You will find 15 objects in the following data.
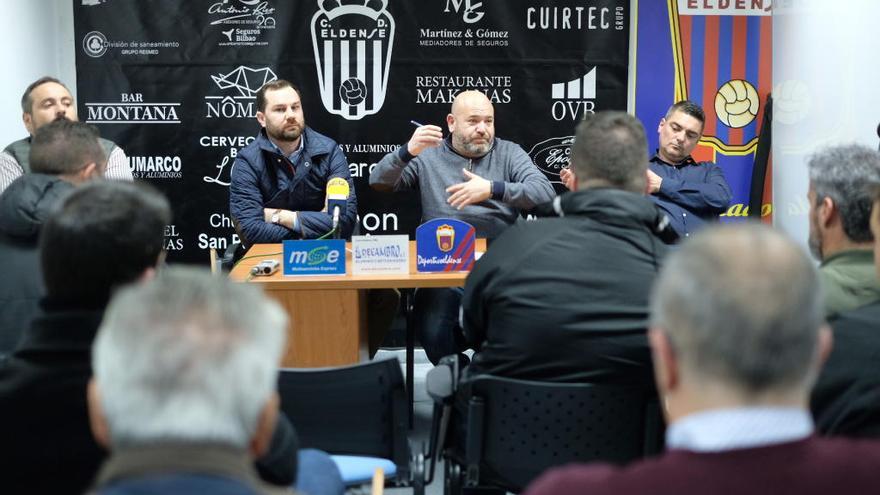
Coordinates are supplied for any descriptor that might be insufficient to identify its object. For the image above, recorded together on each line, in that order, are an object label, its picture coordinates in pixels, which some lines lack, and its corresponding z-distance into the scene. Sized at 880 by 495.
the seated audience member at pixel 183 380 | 1.10
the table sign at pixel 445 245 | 3.72
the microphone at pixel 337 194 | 4.05
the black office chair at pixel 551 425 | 2.37
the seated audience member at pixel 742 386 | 1.13
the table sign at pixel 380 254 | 3.76
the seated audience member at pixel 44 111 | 4.33
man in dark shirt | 4.67
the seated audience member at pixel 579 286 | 2.37
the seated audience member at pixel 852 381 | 1.94
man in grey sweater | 4.25
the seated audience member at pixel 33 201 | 2.79
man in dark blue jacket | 4.66
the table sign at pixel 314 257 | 3.71
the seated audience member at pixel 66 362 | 1.66
